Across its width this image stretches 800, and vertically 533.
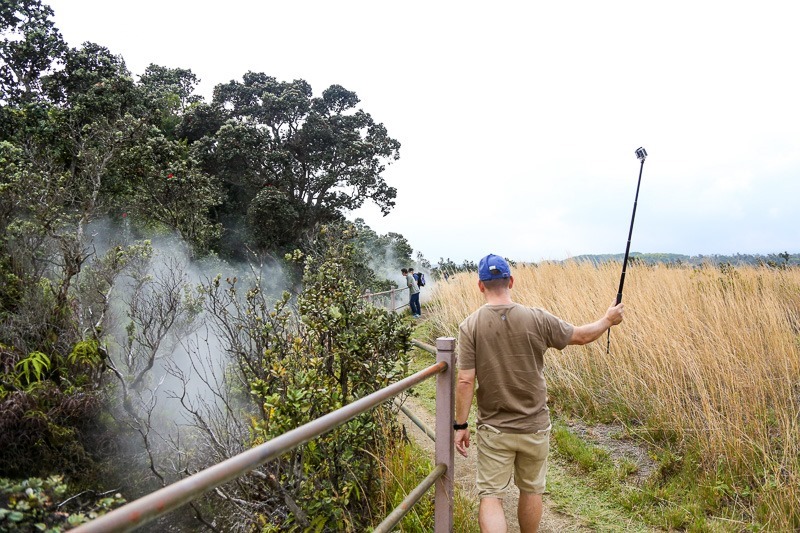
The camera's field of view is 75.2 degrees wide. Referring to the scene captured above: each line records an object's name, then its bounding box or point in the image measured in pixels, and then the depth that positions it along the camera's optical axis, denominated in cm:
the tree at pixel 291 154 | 2077
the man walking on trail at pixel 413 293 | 1534
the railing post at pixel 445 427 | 244
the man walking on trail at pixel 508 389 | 268
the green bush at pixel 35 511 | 407
